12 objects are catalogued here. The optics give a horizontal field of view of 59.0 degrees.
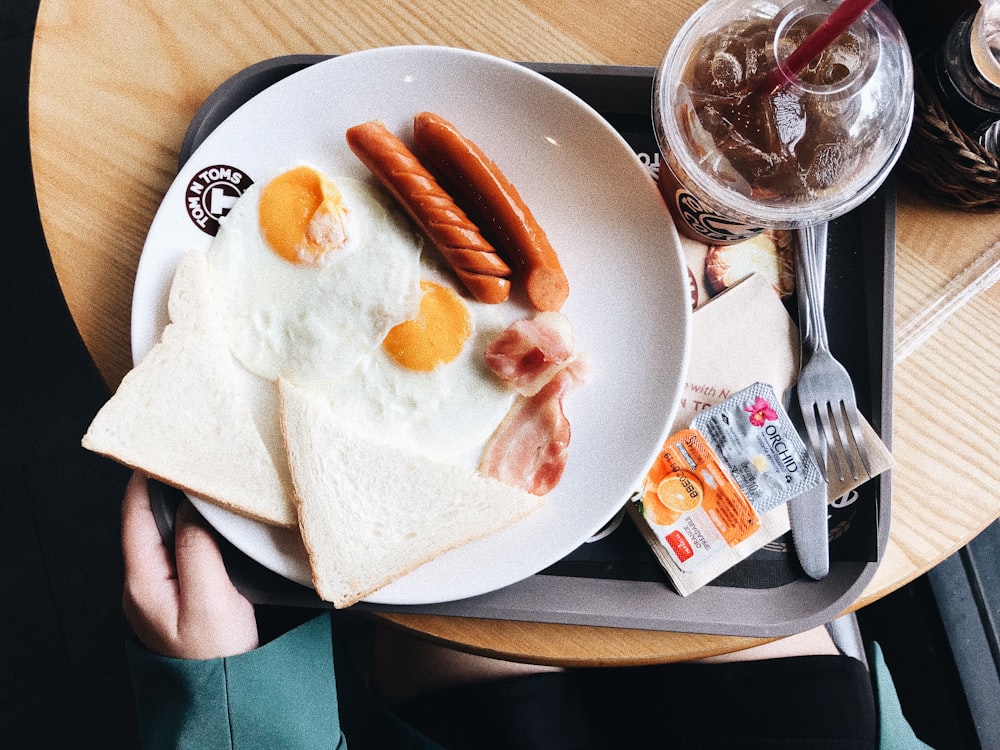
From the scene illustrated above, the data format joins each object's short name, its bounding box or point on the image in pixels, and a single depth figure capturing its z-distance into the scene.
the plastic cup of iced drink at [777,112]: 0.37
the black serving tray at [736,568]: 0.42
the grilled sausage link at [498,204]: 0.41
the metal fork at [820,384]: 0.43
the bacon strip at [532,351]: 0.41
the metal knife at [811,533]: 0.43
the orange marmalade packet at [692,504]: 0.43
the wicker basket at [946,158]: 0.39
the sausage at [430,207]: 0.41
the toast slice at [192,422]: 0.41
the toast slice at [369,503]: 0.41
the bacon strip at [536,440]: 0.42
